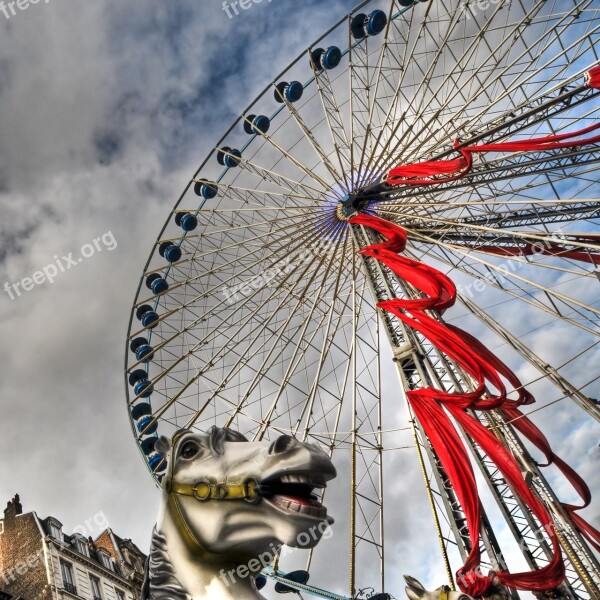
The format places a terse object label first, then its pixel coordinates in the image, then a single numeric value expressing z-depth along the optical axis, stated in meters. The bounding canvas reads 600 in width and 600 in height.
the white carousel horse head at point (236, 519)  3.57
